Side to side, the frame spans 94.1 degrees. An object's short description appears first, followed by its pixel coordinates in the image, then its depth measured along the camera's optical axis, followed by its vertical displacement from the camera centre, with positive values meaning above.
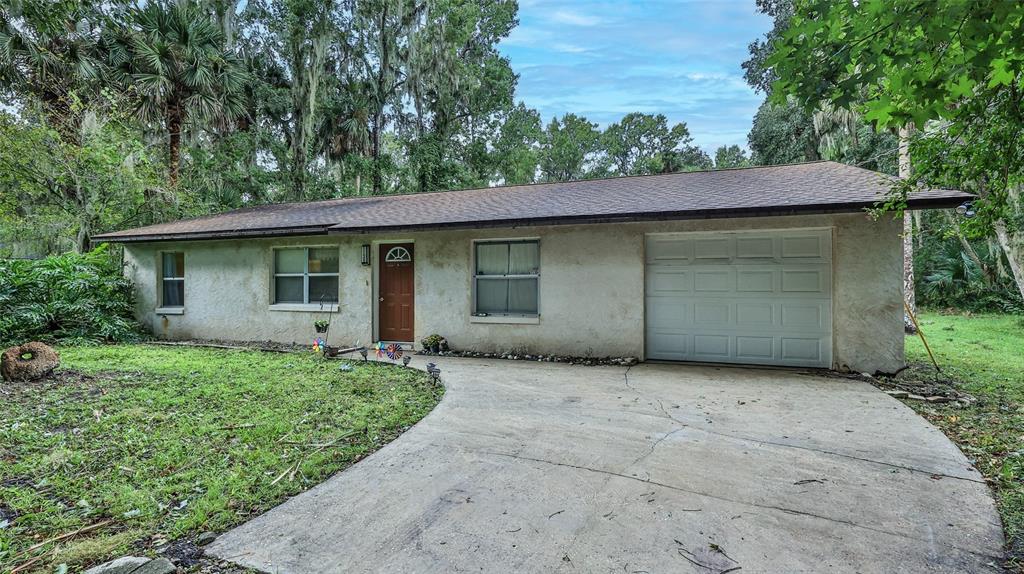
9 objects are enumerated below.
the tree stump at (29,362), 6.06 -0.95
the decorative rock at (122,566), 2.12 -1.25
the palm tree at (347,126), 19.08 +6.49
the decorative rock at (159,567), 2.15 -1.27
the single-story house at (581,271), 6.64 +0.26
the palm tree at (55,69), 12.30 +5.97
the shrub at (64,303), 9.44 -0.31
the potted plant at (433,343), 8.70 -1.05
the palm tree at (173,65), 13.35 +6.42
